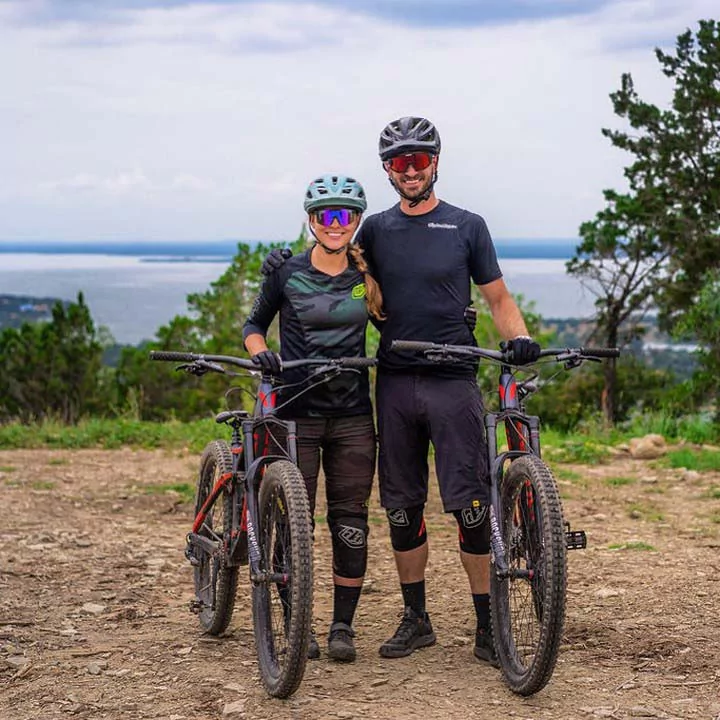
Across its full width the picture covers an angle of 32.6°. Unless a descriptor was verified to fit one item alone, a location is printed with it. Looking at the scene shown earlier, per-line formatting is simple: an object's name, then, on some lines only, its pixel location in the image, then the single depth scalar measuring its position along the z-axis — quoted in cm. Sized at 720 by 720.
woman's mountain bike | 434
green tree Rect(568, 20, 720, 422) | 3625
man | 489
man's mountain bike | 426
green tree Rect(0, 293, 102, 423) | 3481
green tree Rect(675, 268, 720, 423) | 1622
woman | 488
